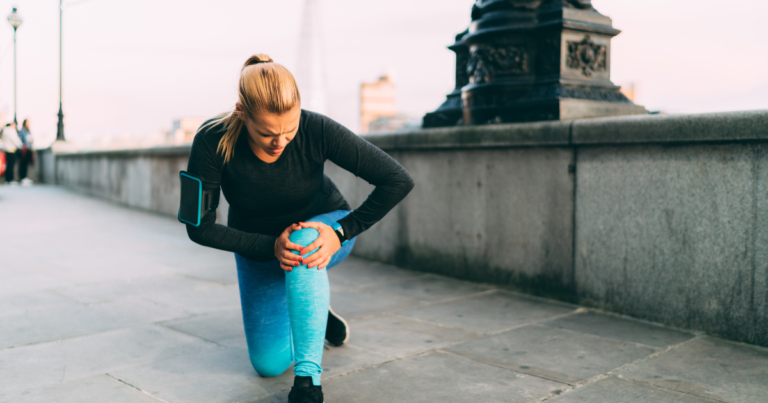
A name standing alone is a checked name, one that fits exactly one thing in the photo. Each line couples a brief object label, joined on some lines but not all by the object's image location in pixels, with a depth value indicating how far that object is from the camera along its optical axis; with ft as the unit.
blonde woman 7.60
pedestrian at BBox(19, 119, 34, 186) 55.52
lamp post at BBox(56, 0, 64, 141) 59.72
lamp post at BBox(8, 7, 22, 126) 68.90
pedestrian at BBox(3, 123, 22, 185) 53.36
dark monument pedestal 15.40
